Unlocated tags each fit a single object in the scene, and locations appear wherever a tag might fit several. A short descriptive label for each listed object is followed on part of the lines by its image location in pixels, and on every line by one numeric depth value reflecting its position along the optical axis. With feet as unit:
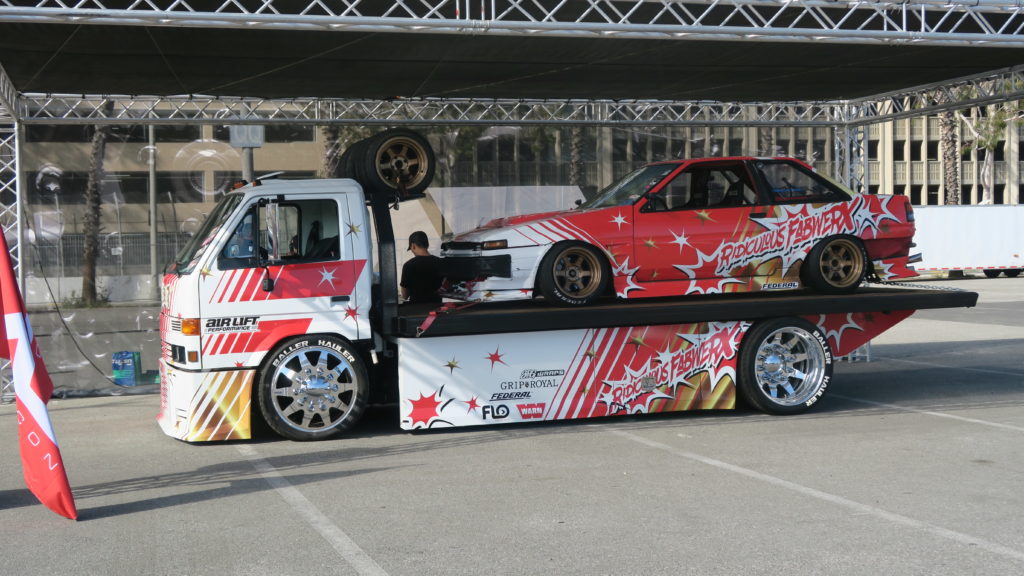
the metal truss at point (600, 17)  28.86
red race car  31.96
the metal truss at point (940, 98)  43.99
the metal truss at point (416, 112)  43.34
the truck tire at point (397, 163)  31.30
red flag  21.85
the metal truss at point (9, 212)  39.83
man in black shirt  35.17
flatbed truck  29.45
